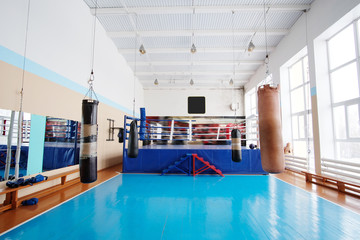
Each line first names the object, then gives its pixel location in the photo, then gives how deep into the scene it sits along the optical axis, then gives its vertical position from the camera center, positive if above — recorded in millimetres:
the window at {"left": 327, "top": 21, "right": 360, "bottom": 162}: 3838 +1117
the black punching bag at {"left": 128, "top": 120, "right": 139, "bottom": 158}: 3537 -138
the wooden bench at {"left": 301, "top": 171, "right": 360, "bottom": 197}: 3350 -1051
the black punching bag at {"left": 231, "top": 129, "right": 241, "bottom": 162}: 3609 -215
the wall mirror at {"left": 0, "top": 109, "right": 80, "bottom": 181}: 2736 -146
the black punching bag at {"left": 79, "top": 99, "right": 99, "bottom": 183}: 2086 -95
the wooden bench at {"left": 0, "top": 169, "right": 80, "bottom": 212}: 2530 -1039
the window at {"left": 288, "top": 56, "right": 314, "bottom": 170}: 5275 +899
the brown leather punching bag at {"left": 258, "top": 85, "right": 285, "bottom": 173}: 2127 +62
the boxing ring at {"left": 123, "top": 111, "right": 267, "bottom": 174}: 5238 -744
